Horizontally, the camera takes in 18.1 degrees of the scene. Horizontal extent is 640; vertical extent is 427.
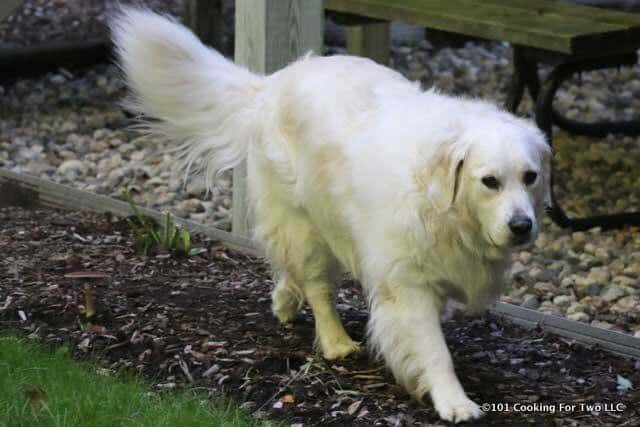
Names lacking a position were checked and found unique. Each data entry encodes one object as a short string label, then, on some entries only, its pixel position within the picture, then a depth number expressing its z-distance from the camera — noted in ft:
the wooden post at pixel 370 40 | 46.77
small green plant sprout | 30.09
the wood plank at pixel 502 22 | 33.88
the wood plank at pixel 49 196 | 34.01
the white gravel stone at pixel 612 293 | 30.32
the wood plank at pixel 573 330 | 24.76
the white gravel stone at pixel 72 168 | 40.91
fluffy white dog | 20.28
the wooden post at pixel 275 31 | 29.81
